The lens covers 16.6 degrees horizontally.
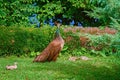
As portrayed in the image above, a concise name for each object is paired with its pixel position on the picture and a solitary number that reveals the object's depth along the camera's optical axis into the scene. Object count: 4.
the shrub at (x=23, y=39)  11.98
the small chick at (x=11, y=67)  9.05
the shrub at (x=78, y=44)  12.38
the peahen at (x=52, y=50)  9.78
